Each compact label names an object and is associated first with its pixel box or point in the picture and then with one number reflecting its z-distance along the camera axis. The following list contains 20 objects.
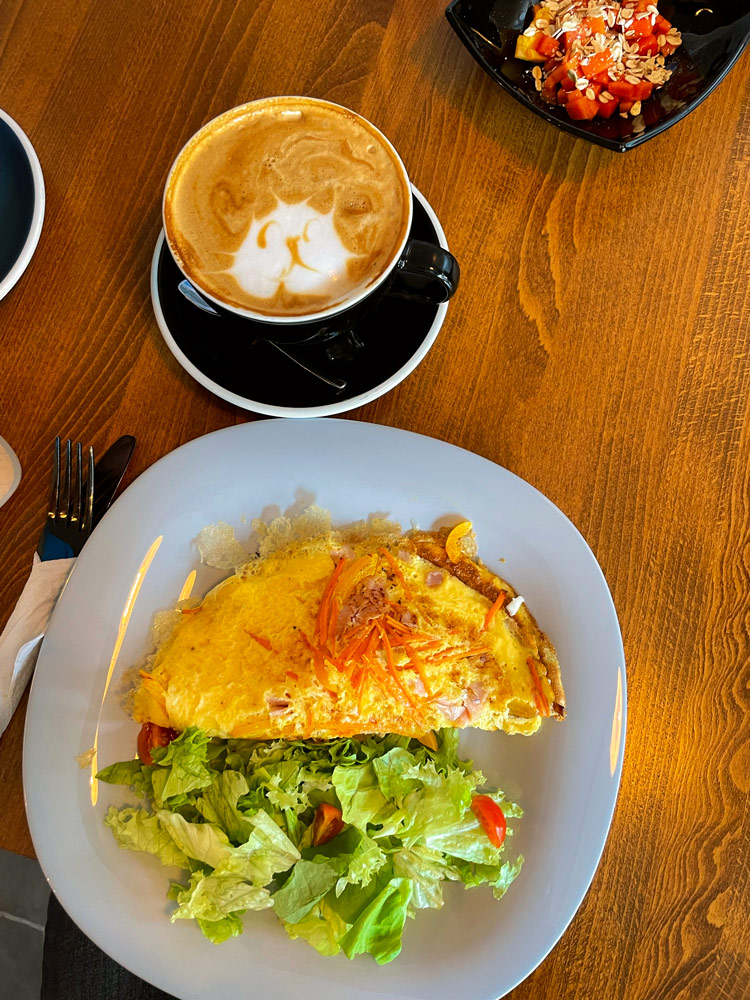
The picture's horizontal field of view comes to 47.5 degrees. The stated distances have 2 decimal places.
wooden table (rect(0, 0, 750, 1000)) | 0.43
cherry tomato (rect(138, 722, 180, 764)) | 0.40
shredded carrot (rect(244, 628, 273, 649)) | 0.41
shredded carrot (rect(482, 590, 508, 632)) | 0.41
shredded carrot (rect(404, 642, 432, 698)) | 0.40
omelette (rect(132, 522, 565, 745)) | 0.40
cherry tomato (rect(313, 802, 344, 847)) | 0.42
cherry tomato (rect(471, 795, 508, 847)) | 0.40
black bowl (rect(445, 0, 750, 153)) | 0.42
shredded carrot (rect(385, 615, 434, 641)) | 0.40
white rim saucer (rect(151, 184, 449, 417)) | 0.40
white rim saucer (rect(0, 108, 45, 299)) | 0.40
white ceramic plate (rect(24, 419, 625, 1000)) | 0.39
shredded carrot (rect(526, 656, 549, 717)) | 0.40
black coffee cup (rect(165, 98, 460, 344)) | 0.36
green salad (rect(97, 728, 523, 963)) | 0.39
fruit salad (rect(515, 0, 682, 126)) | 0.42
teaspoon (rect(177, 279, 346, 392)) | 0.39
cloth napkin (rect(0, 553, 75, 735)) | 0.40
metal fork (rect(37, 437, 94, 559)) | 0.41
